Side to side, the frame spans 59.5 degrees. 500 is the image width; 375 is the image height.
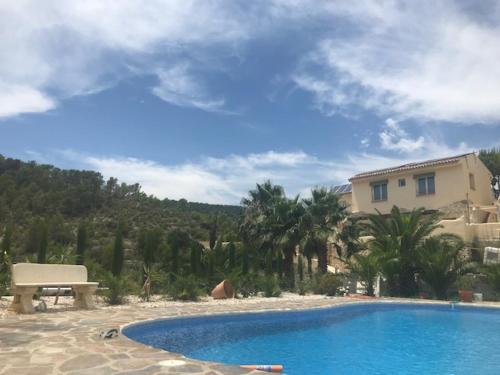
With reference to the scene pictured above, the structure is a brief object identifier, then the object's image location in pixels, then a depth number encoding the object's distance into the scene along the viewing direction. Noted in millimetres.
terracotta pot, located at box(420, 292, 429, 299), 20344
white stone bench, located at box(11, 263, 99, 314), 11422
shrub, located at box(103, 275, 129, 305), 14828
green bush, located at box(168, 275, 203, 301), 17266
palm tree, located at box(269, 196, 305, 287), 24844
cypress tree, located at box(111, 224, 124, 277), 17625
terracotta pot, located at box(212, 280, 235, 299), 18422
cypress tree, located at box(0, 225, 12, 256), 14980
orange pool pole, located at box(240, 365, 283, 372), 6215
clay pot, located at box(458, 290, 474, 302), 18828
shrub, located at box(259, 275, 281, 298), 20234
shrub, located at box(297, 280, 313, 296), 21781
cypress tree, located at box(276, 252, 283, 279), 24816
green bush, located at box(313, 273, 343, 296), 21719
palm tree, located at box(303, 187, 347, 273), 24156
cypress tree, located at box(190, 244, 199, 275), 20422
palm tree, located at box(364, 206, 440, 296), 20906
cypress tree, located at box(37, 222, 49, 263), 16109
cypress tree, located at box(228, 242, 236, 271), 22723
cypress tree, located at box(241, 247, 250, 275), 22797
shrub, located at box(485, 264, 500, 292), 18797
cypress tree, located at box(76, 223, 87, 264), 18142
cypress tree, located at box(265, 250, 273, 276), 24188
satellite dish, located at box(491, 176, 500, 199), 42344
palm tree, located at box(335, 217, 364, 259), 24562
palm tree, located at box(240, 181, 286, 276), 26078
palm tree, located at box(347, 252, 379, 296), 20997
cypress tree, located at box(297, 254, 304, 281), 25950
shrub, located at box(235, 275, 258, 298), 19658
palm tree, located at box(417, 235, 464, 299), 19609
